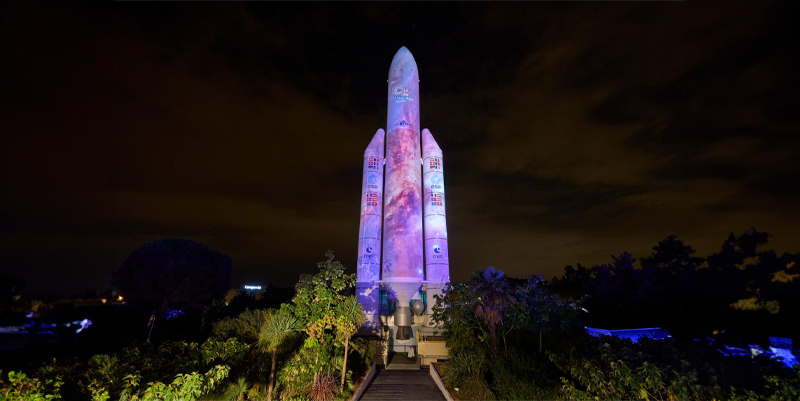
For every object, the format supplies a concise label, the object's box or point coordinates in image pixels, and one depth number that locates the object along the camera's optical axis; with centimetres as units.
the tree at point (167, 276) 2622
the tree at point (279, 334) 1209
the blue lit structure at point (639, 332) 1919
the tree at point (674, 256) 3578
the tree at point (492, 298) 1468
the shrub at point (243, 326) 1561
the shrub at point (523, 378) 1105
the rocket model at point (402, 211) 3062
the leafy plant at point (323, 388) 1223
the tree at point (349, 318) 1312
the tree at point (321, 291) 1276
